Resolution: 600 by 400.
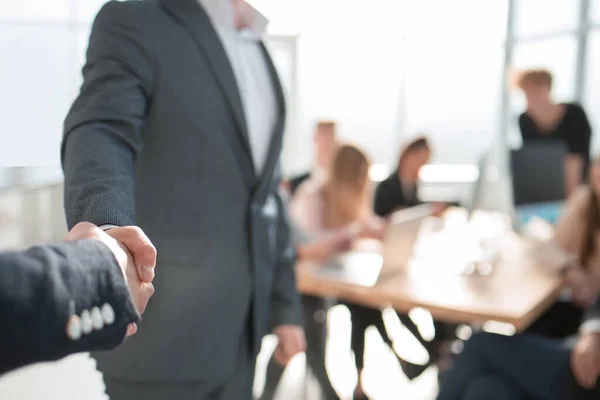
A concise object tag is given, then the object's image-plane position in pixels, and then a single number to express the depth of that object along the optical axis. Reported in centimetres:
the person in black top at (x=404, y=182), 384
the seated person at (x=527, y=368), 184
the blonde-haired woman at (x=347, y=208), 282
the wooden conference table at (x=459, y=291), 192
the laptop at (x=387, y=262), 217
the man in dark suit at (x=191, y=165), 92
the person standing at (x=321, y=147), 379
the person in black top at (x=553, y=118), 357
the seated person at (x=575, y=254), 243
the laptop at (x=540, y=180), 329
